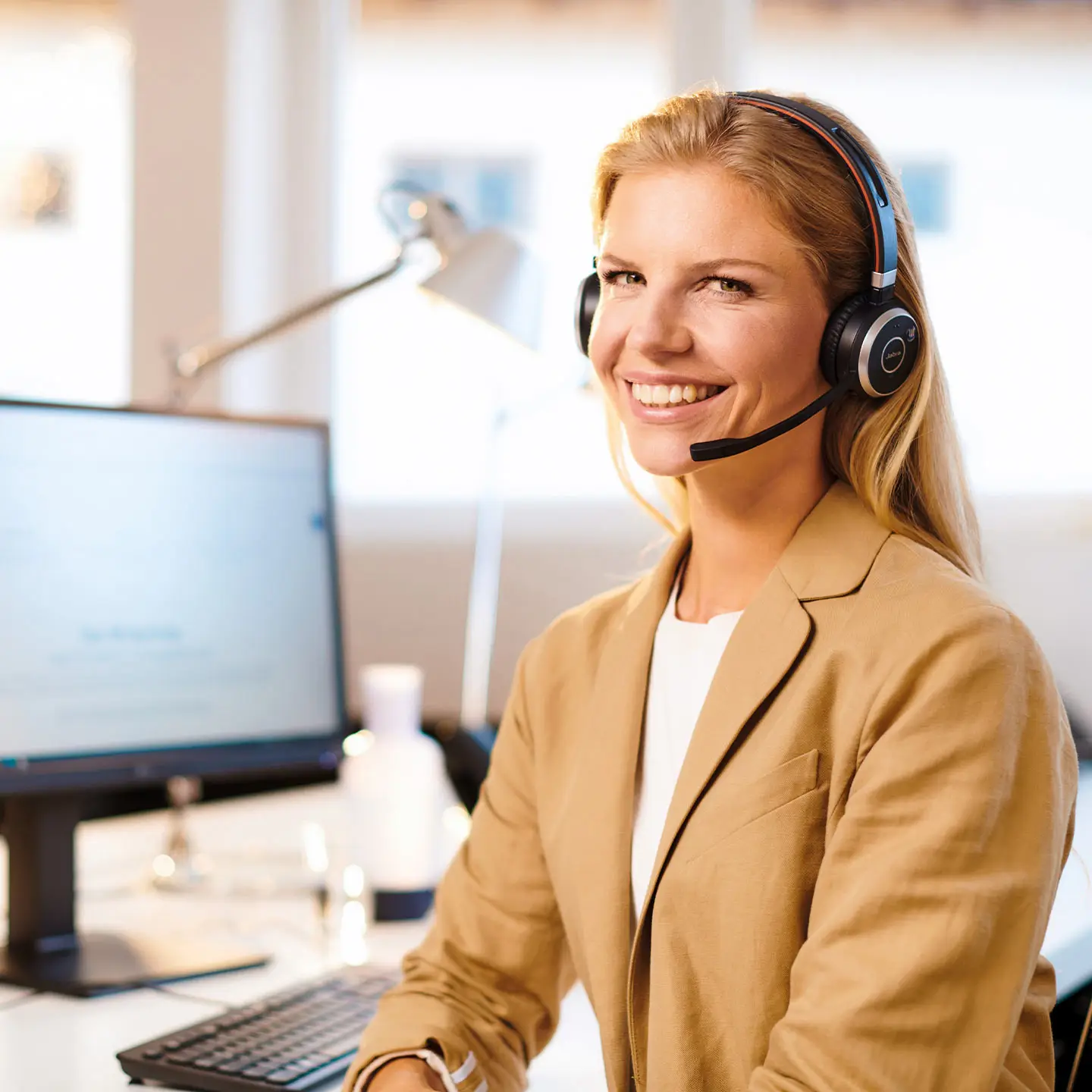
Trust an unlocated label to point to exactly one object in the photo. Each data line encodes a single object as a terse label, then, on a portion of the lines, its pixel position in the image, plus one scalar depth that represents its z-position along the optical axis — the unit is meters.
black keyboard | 0.98
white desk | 1.05
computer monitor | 1.23
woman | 0.76
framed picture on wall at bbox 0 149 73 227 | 2.56
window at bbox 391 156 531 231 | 2.48
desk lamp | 1.47
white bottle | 1.43
